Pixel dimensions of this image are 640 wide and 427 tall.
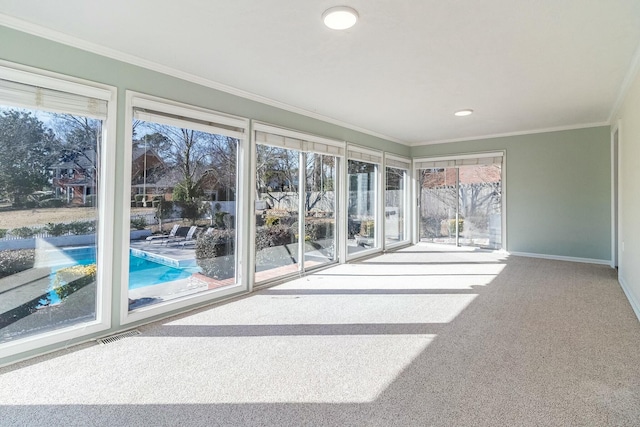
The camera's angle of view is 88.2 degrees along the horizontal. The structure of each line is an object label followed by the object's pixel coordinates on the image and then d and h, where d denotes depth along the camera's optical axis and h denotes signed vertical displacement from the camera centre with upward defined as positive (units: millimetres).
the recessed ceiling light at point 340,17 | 2221 +1408
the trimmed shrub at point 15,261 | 2379 -323
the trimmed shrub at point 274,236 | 4227 -239
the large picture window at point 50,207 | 2385 +76
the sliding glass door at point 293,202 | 4238 +241
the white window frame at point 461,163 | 6527 +1029
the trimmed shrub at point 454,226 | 7246 -148
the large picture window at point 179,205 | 3066 +137
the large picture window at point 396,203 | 6996 +361
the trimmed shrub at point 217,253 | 3645 -400
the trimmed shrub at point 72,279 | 2635 -504
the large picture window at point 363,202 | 5965 +327
